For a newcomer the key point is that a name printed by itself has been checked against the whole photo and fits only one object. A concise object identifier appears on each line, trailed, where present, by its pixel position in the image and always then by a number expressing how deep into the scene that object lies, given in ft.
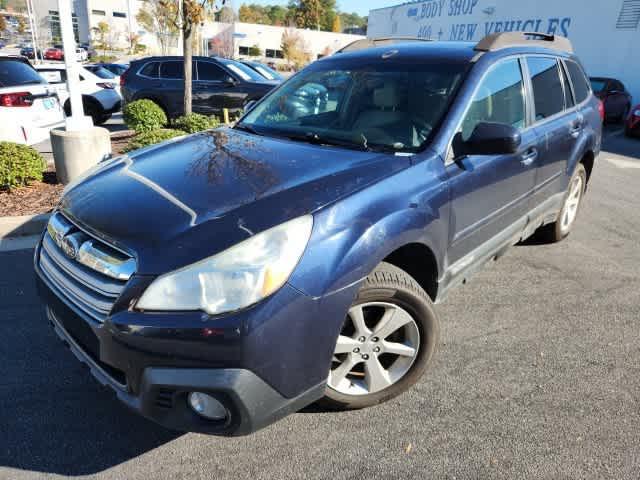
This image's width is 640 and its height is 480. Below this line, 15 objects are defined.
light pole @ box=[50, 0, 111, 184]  18.78
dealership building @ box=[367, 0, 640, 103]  59.16
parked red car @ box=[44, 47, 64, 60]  138.88
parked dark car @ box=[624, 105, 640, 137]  42.14
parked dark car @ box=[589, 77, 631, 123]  48.19
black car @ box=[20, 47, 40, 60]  142.20
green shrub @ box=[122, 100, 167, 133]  27.61
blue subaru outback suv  6.05
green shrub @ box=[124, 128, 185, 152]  21.48
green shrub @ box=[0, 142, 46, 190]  17.93
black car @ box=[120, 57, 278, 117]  35.37
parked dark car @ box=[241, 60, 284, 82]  38.70
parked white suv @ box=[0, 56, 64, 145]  21.54
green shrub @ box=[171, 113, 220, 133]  26.73
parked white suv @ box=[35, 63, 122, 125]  35.58
